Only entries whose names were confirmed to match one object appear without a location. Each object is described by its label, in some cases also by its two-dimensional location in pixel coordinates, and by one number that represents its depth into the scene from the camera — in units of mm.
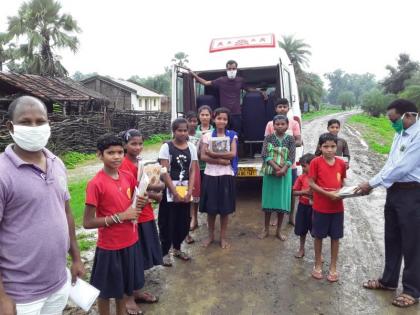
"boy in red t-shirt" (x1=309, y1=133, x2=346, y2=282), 3639
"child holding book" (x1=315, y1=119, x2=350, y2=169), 4750
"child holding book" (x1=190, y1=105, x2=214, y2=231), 4958
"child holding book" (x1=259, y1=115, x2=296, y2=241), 4574
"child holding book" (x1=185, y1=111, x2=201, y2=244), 4521
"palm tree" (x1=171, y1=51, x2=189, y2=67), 48825
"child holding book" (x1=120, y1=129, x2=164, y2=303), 3281
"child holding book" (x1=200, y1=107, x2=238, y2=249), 4430
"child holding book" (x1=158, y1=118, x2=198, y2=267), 3822
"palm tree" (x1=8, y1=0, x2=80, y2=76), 19438
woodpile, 12539
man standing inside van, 5801
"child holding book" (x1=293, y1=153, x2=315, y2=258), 4156
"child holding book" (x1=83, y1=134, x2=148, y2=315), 2574
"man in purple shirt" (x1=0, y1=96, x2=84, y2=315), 1775
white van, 6012
